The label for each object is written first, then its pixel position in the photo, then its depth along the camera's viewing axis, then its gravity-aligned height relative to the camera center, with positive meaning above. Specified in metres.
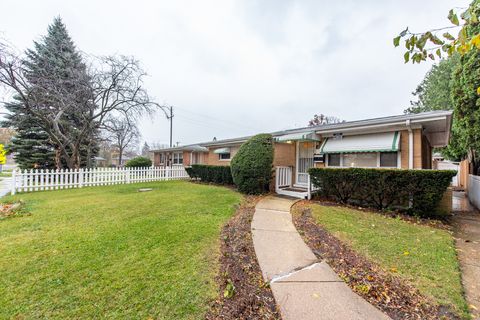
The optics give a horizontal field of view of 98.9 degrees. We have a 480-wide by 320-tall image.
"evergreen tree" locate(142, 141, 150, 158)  57.91 +3.86
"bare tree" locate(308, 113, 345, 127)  31.61 +6.82
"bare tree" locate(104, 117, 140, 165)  15.00 +2.74
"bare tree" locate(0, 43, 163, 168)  11.18 +4.07
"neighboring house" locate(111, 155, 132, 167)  46.54 +0.29
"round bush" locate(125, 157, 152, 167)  21.98 -0.06
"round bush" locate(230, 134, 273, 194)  9.21 -0.12
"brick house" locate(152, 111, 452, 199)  7.24 +0.78
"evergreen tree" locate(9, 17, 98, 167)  11.79 +4.08
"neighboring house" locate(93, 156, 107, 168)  36.87 -0.34
